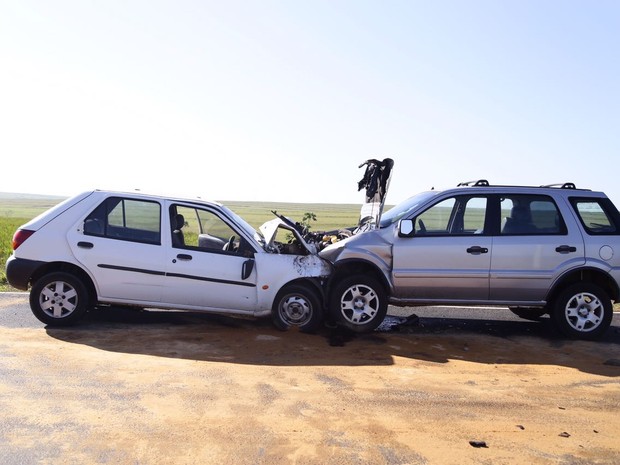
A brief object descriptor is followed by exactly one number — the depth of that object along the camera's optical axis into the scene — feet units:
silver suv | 27.63
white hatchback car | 26.53
